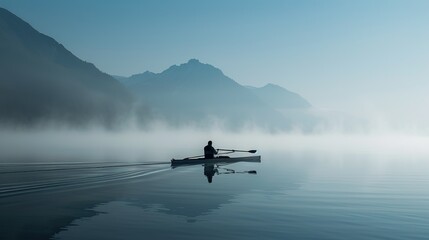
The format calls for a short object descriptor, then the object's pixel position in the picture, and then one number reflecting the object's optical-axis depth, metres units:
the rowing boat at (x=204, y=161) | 58.72
